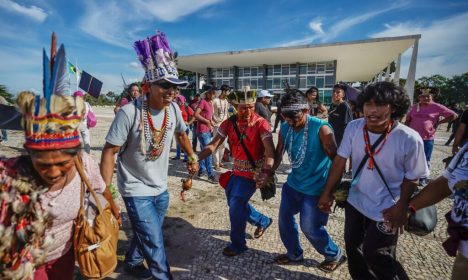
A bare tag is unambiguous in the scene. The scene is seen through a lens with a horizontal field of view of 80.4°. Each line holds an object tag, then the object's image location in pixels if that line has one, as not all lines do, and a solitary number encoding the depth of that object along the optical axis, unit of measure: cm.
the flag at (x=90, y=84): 460
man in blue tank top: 280
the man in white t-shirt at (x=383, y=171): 212
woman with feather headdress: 141
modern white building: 2086
